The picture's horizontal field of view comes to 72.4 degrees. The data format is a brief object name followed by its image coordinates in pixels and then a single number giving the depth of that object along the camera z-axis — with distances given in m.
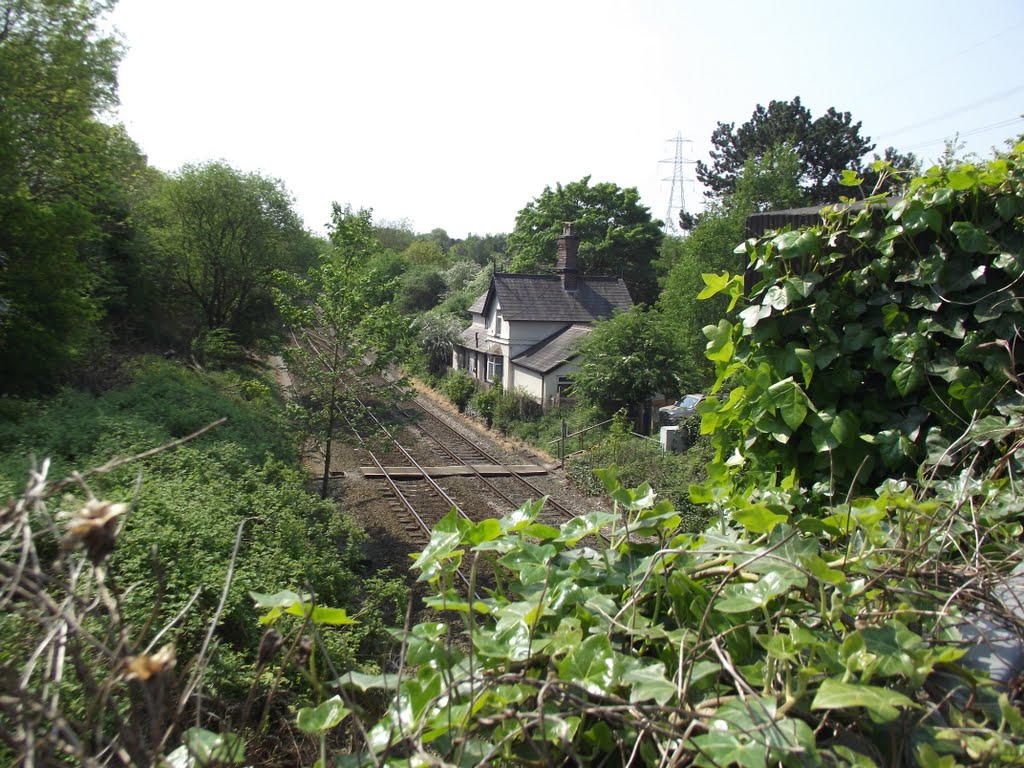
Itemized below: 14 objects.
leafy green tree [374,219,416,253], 86.19
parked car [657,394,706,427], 20.91
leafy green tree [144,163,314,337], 28.05
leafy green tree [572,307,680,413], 21.89
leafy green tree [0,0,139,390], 13.27
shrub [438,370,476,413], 29.98
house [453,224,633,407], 29.66
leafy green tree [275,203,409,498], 15.86
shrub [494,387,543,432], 26.12
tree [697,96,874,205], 37.16
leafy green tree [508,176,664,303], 48.66
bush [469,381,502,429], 27.06
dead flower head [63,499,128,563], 1.07
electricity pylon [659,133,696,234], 45.12
